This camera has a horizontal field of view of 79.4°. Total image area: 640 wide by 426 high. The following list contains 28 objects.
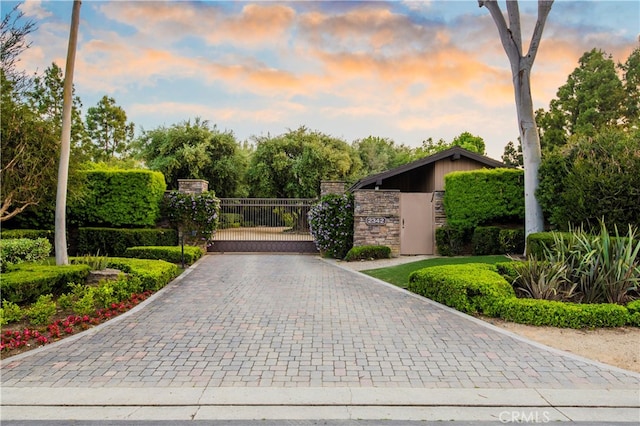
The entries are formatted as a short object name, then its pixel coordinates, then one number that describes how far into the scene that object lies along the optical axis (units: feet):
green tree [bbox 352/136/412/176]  121.08
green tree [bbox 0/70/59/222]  30.66
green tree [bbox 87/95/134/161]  124.16
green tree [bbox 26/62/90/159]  89.30
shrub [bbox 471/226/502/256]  39.96
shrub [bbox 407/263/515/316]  20.27
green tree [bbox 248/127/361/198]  79.66
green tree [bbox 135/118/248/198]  75.82
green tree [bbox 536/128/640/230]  27.86
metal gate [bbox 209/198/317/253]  51.03
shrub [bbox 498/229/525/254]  39.14
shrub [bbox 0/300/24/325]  18.19
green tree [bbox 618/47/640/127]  77.00
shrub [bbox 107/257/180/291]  26.30
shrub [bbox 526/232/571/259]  28.68
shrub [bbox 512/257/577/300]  20.66
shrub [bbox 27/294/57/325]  18.52
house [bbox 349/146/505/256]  44.55
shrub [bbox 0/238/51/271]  29.25
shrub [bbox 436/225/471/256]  42.91
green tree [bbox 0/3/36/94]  31.94
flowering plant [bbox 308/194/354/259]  45.09
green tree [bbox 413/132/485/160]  134.16
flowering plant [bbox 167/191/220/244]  46.93
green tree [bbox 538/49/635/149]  77.36
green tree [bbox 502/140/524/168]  103.86
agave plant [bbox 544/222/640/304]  20.12
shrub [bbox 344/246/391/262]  42.24
